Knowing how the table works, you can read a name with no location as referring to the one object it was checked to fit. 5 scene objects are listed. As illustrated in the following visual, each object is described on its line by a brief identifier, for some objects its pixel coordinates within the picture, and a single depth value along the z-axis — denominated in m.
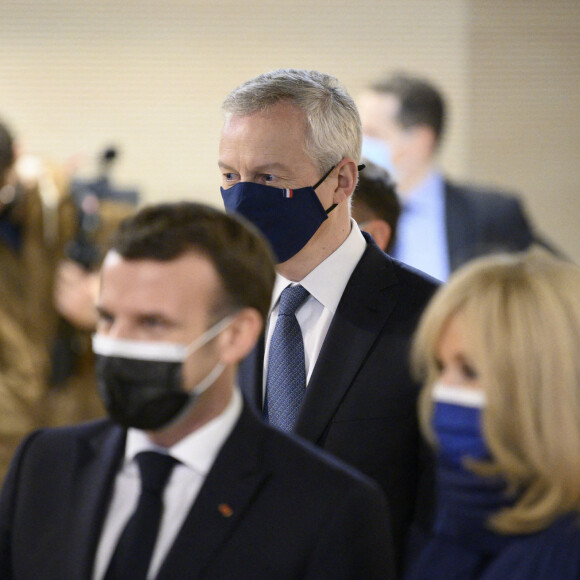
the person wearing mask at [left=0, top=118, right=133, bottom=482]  8.10
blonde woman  3.10
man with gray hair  4.29
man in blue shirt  9.66
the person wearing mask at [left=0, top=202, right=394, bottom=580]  3.18
